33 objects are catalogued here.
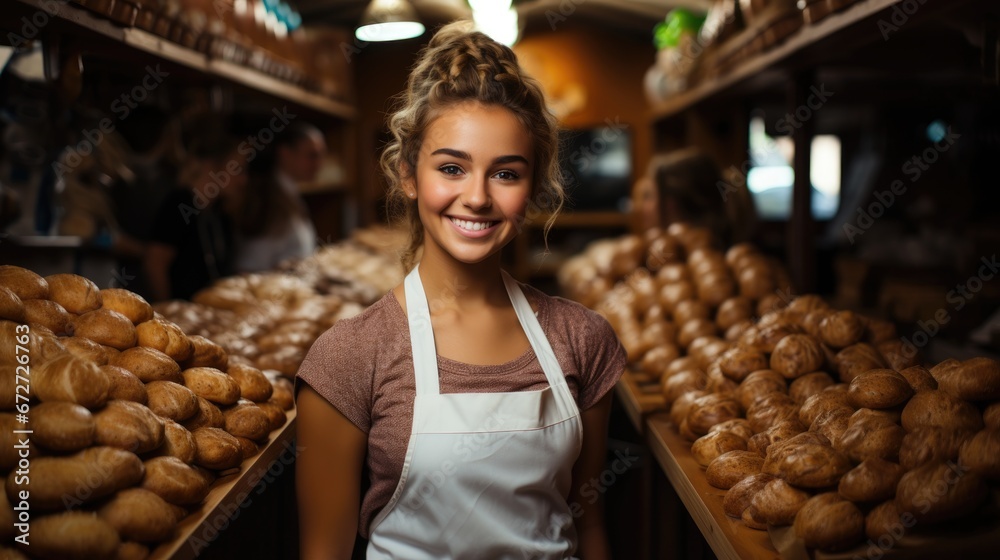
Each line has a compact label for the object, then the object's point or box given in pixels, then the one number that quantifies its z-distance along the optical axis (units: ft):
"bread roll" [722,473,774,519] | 5.65
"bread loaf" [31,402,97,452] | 4.58
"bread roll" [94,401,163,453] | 4.85
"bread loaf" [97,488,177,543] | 4.64
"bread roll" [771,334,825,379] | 7.15
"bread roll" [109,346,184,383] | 5.83
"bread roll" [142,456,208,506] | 5.03
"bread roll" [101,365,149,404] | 5.34
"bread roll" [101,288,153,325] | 6.29
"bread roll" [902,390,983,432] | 5.02
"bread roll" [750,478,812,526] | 5.15
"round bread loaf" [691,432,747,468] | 6.63
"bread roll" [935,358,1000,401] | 5.20
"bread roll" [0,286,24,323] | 5.21
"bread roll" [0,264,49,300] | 5.66
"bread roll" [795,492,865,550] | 4.71
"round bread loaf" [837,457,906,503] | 4.82
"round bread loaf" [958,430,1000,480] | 4.68
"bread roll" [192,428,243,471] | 5.80
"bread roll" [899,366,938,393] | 5.66
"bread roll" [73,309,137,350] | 5.89
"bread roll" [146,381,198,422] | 5.69
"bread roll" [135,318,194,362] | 6.18
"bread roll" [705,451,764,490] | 6.15
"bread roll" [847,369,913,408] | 5.50
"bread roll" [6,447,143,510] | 4.40
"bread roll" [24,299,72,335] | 5.55
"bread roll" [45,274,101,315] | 6.04
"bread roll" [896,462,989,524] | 4.53
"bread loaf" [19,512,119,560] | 4.30
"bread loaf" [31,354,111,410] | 4.76
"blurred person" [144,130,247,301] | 14.97
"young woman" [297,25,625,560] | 5.91
